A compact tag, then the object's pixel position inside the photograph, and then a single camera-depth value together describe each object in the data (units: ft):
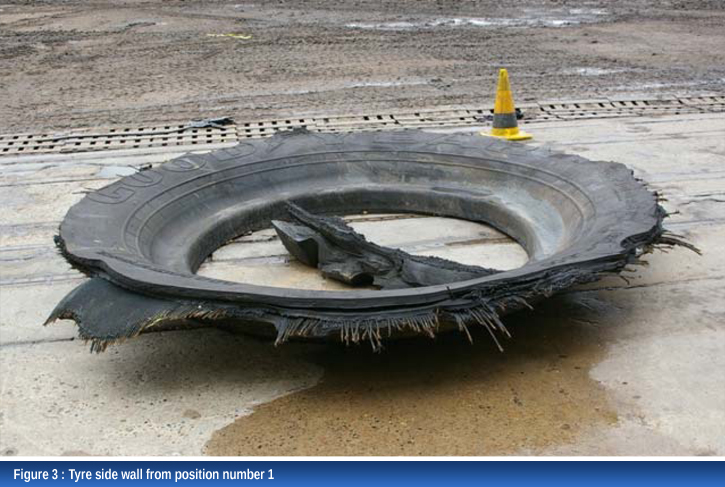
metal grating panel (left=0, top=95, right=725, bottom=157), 22.15
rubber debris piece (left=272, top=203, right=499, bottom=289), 11.66
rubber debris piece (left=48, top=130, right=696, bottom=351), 9.51
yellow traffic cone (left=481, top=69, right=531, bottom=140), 21.27
